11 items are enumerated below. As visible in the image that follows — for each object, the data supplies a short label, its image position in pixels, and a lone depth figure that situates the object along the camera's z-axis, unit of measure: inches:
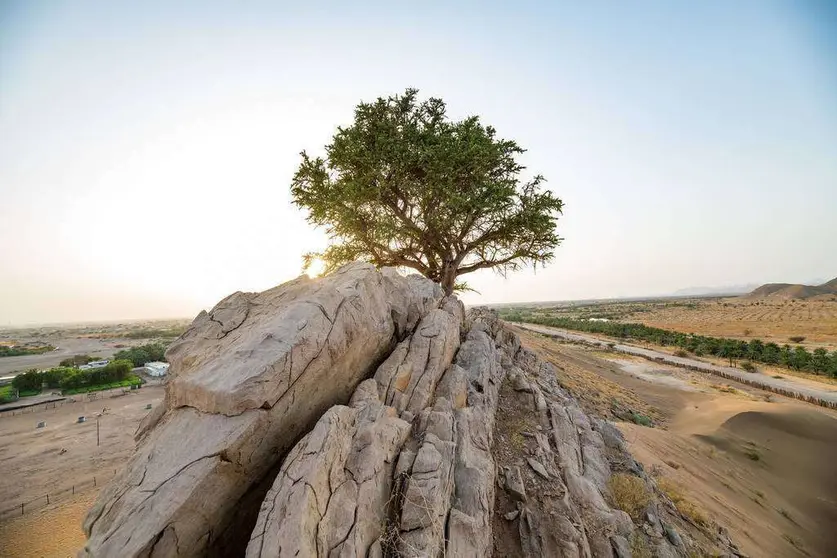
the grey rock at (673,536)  336.5
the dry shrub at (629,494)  361.7
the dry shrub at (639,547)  304.4
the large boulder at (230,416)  201.2
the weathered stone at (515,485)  314.7
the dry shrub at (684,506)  419.8
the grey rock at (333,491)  193.2
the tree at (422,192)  636.7
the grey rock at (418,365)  347.6
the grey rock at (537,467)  340.5
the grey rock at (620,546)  297.4
